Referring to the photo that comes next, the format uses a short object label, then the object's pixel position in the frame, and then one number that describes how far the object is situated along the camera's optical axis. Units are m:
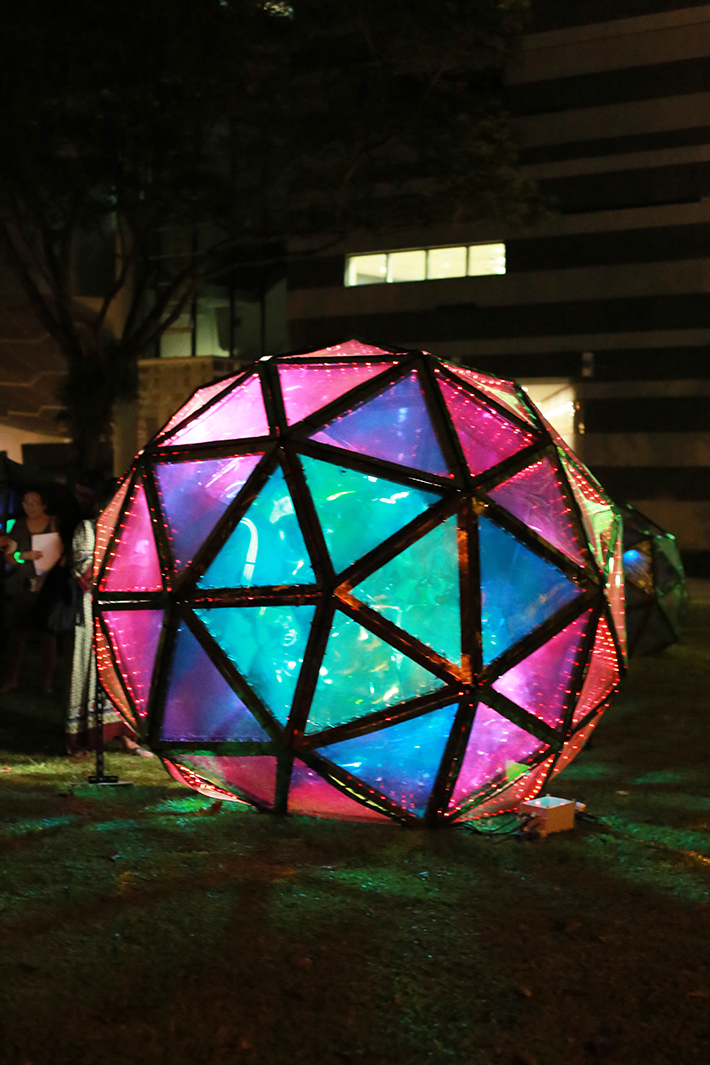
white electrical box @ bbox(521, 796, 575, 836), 5.06
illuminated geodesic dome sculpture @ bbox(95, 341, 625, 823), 4.74
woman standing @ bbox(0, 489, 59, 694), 8.61
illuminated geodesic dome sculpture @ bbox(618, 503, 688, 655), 11.08
